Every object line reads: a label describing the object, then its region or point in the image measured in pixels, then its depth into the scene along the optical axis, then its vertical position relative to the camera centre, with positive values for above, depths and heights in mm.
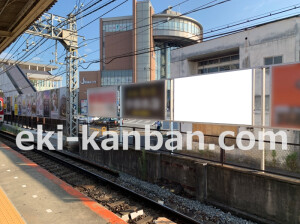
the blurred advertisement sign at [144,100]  9719 +351
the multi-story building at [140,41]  70062 +21523
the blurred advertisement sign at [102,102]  12508 +362
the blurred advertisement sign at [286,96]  5826 +316
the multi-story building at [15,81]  44344 +5510
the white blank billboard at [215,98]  6969 +343
